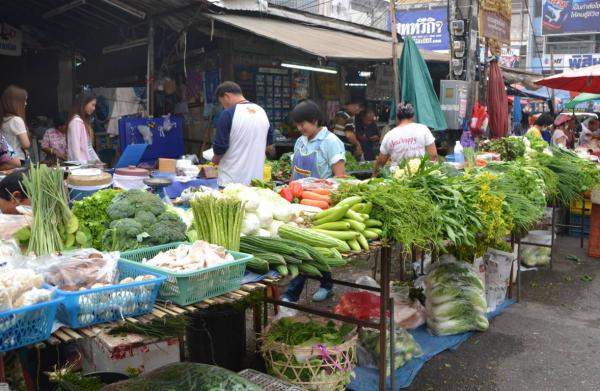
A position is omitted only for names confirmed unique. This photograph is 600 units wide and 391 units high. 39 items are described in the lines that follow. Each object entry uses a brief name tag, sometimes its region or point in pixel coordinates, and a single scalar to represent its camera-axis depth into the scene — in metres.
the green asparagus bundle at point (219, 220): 2.77
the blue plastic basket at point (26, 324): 1.78
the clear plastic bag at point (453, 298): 4.85
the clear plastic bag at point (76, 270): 2.15
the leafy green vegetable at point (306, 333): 3.57
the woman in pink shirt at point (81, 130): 6.95
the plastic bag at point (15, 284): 1.80
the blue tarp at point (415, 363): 4.02
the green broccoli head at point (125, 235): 2.74
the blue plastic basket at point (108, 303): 1.96
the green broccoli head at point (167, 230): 2.78
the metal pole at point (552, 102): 16.49
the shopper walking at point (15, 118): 6.44
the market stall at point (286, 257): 2.12
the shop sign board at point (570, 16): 31.69
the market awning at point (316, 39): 7.38
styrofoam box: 3.17
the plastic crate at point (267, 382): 3.11
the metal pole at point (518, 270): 5.90
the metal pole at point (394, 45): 7.81
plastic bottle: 6.67
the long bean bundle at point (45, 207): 2.64
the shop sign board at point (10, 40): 9.53
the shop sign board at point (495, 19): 9.45
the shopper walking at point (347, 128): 10.34
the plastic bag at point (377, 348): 4.16
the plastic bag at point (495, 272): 5.68
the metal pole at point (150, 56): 8.35
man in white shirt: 5.26
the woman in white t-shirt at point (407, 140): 6.04
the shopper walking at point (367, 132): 11.07
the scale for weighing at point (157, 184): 5.41
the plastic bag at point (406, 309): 4.89
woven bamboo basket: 3.44
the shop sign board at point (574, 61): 31.38
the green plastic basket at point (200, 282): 2.20
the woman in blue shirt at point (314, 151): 5.06
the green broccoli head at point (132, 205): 2.91
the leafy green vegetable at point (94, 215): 2.90
